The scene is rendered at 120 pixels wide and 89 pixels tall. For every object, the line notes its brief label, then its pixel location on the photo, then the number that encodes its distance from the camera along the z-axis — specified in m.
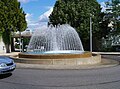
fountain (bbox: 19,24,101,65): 9.57
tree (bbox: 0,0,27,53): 21.30
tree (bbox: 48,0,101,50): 22.49
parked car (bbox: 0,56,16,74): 6.08
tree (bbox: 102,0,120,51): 21.38
